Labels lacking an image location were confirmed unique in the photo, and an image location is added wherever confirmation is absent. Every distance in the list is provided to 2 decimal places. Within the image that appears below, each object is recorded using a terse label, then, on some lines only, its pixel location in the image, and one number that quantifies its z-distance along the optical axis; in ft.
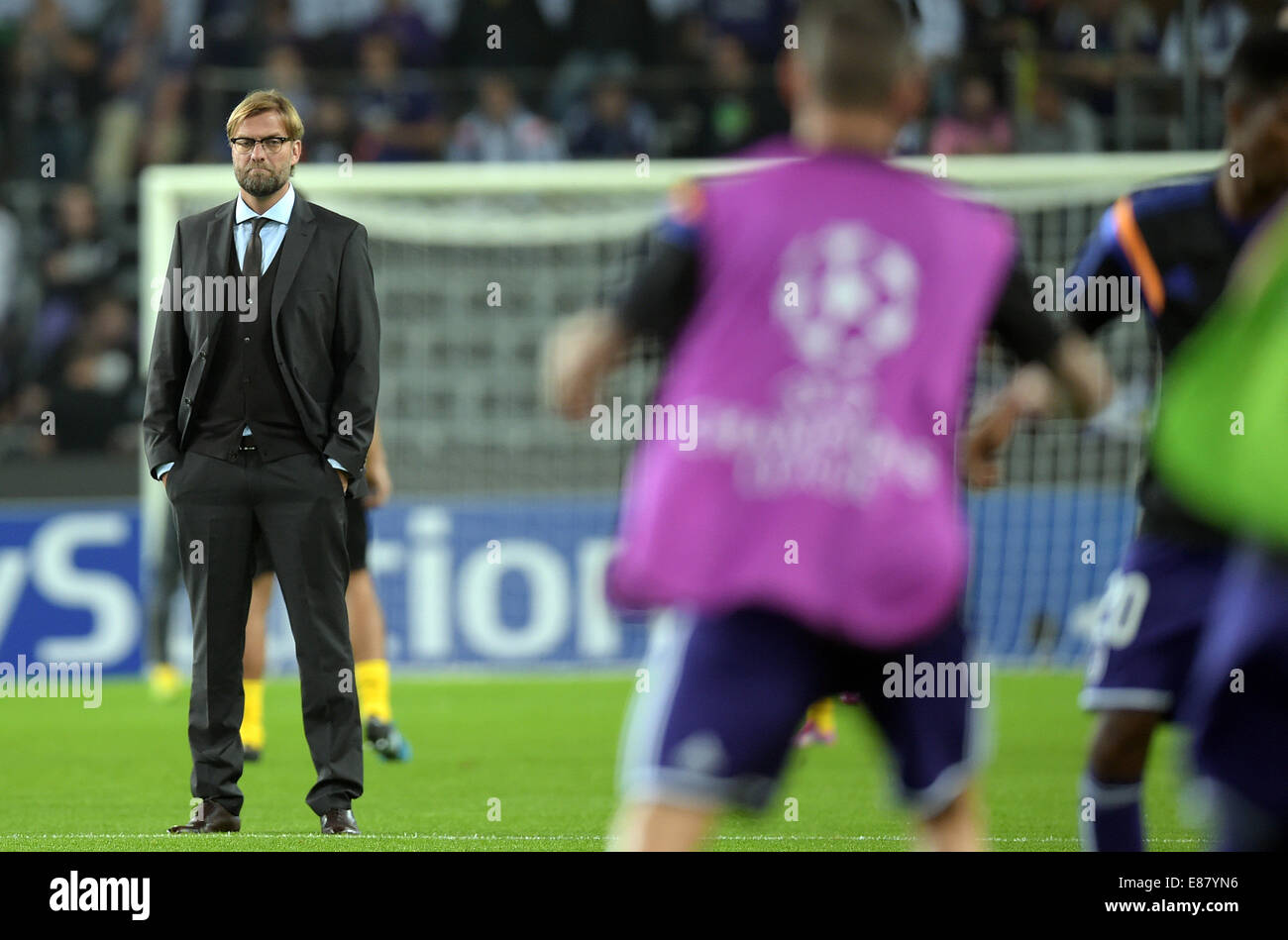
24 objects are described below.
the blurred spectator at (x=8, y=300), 48.93
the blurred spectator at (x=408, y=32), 54.49
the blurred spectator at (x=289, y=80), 50.57
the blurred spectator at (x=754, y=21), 54.03
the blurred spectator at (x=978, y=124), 47.44
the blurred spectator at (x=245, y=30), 53.42
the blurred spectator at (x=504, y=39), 54.03
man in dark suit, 19.75
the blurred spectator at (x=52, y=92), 52.29
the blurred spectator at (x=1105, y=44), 48.98
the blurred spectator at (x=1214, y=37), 48.03
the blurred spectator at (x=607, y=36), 53.67
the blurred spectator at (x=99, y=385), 45.85
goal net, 41.14
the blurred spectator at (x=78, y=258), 48.93
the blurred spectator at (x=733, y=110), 50.01
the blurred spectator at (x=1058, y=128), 48.06
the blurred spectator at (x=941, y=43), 48.60
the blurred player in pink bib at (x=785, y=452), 9.85
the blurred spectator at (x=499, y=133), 50.37
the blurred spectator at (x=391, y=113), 51.03
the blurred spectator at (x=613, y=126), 51.16
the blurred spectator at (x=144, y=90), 52.24
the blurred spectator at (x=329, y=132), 50.24
